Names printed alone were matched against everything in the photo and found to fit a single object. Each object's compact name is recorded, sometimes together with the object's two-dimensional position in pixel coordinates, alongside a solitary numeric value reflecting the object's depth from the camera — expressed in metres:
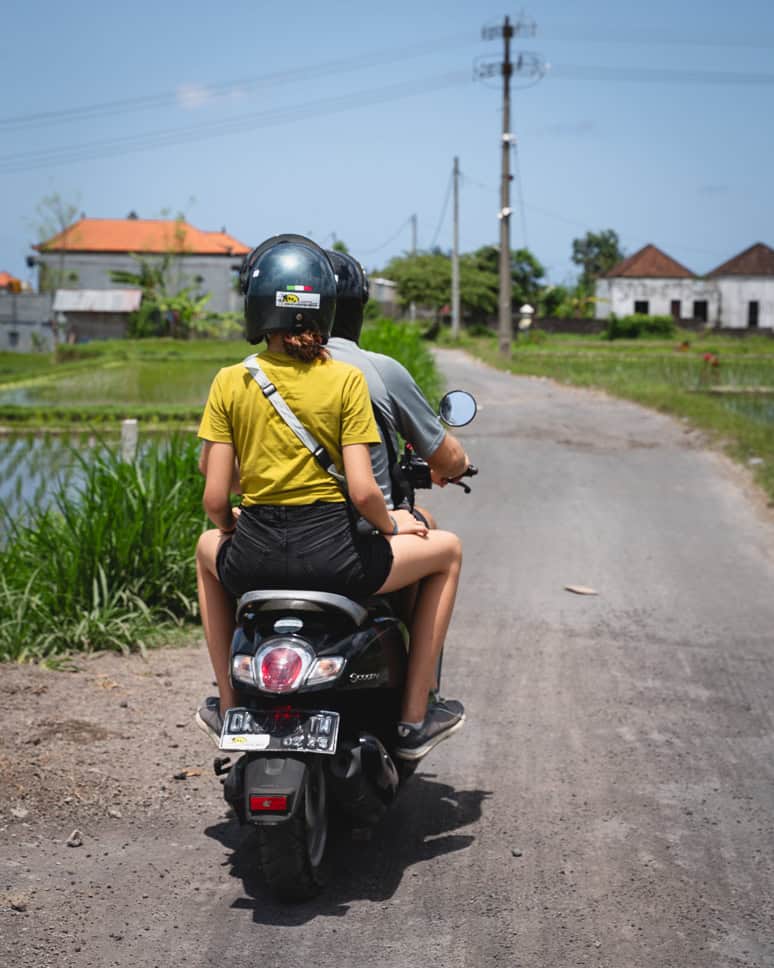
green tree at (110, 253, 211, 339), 70.38
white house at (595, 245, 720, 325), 80.69
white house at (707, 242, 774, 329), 78.38
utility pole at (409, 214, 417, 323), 83.47
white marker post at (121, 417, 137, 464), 8.09
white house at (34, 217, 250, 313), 82.51
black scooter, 3.46
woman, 3.67
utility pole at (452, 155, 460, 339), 58.66
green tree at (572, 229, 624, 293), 130.38
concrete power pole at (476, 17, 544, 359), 37.25
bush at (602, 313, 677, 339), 69.00
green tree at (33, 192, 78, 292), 70.69
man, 4.08
